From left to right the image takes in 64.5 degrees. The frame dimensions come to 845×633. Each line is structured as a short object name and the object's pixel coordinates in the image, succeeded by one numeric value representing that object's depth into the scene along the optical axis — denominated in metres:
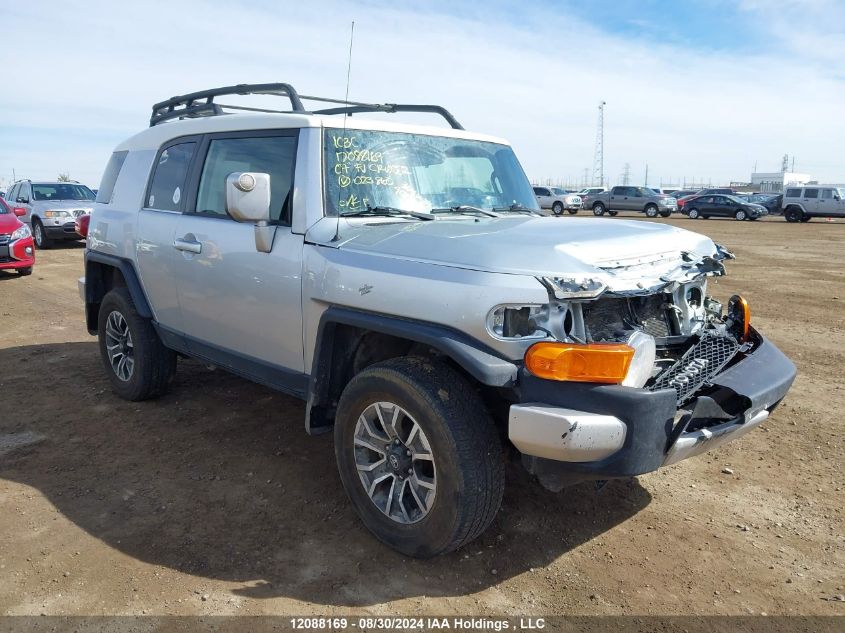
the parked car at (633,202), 35.88
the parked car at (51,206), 16.91
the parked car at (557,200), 37.97
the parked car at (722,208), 33.84
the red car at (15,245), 11.58
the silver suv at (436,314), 2.75
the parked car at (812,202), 31.20
